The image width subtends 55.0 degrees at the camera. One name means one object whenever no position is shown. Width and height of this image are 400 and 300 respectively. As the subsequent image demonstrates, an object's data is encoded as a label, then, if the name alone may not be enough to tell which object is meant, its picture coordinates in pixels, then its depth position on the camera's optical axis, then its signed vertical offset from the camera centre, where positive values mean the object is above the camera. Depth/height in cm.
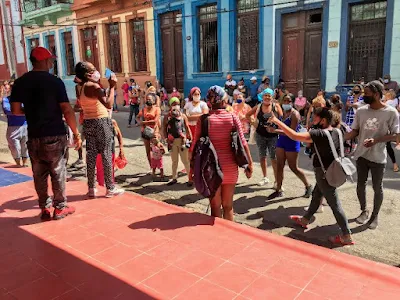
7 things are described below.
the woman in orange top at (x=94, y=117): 469 -56
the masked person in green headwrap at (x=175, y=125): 646 -91
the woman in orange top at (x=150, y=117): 699 -85
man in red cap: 401 -45
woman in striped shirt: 402 -67
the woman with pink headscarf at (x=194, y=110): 700 -73
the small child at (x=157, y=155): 689 -151
